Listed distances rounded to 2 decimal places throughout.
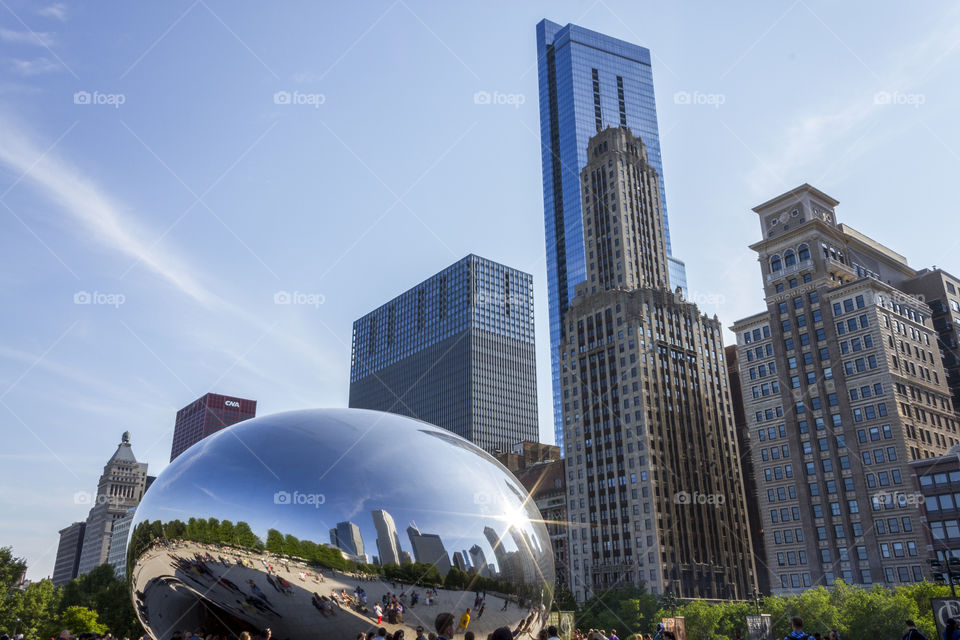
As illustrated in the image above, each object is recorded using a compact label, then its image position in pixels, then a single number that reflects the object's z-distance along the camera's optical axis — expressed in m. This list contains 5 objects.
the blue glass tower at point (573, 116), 169.50
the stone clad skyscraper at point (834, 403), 78.69
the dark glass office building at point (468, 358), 169.00
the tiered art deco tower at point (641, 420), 102.38
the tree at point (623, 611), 76.38
